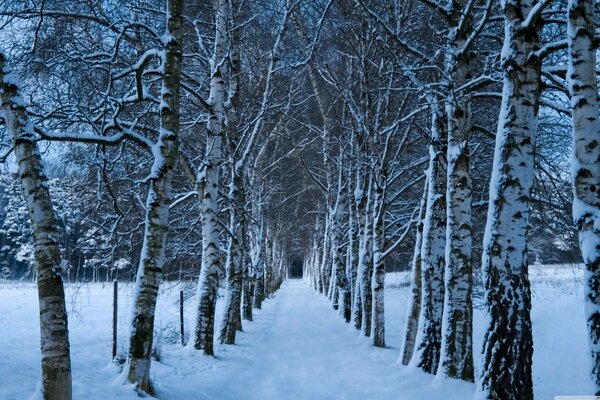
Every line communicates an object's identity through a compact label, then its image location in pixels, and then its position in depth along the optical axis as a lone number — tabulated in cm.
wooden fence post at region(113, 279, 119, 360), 816
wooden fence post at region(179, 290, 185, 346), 1207
